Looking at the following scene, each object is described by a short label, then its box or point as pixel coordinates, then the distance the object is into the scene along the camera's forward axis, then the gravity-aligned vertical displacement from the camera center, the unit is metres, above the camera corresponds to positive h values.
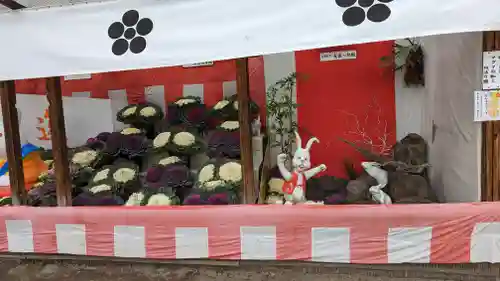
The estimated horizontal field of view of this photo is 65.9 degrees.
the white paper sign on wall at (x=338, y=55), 5.23 +0.74
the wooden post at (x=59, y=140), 4.11 -0.20
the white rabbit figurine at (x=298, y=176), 3.88 -0.66
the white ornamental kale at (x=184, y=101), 5.34 +0.21
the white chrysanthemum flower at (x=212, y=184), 4.14 -0.74
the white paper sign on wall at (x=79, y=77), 6.08 +0.71
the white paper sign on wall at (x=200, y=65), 5.61 +0.75
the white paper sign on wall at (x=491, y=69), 3.10 +0.27
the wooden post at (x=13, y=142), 4.19 -0.19
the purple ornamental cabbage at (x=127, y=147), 5.05 -0.36
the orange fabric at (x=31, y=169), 4.92 -0.61
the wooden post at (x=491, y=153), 3.12 -0.41
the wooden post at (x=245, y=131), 3.68 -0.16
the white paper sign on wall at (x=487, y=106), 3.12 -0.02
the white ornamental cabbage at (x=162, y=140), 4.88 -0.28
